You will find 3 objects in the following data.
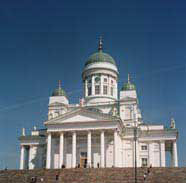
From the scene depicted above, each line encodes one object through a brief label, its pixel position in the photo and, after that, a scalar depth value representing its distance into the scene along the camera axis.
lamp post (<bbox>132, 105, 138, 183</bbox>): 68.09
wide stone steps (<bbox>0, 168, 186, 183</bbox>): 46.08
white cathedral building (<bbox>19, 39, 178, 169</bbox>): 62.06
